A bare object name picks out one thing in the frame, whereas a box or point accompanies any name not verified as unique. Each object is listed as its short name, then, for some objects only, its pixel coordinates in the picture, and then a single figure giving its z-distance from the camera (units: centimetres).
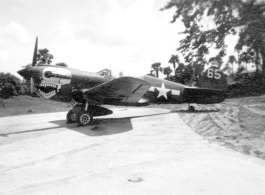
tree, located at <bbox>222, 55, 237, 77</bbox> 1889
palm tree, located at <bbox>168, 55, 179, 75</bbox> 5719
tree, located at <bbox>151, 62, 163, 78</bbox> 6414
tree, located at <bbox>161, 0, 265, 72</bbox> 1555
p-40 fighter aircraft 727
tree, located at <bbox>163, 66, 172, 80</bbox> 5795
